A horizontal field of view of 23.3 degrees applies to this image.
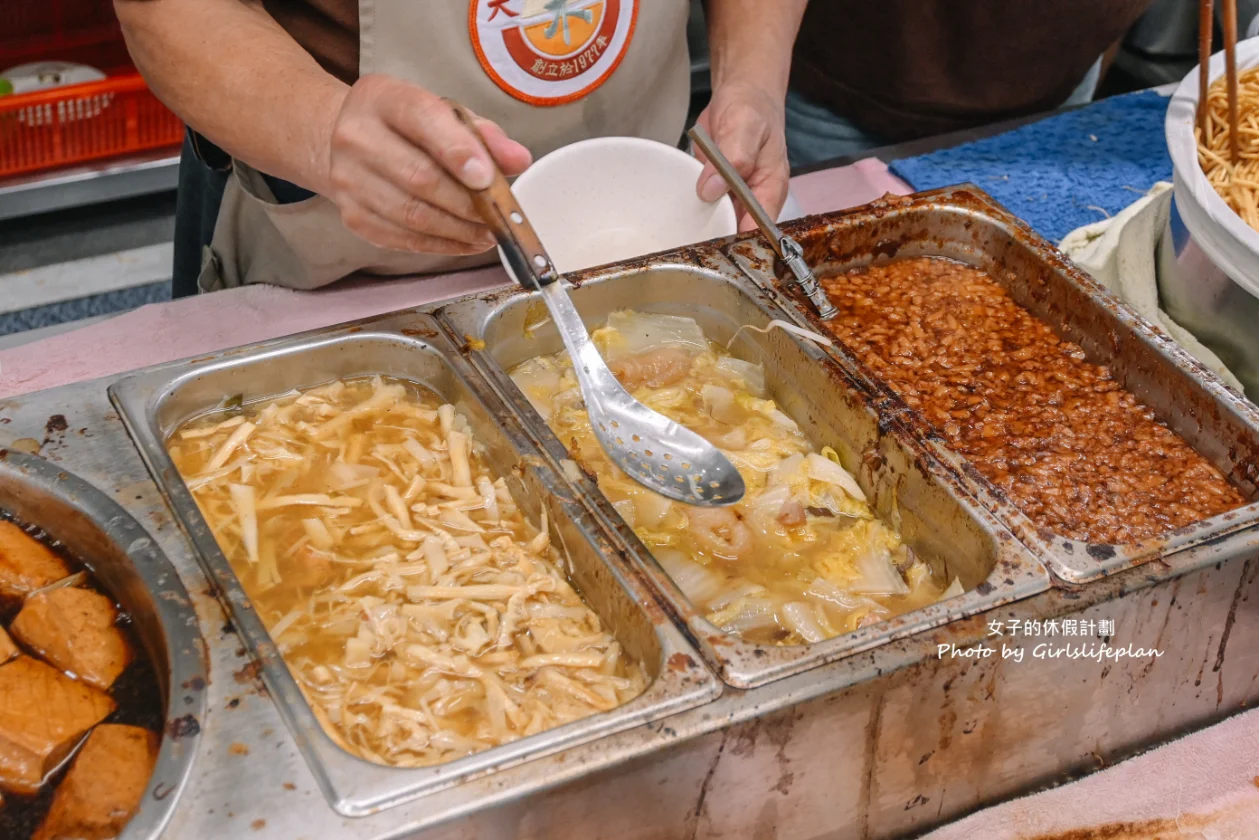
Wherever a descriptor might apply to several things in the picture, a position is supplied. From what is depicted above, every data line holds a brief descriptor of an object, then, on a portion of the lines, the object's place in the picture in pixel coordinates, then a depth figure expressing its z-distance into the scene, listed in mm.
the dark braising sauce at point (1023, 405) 1650
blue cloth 1971
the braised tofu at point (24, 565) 1567
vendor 1631
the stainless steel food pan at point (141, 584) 1461
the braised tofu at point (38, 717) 1489
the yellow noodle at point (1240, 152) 1764
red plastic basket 2644
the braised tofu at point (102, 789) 1465
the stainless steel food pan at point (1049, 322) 1576
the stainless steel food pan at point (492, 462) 1462
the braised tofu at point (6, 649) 1526
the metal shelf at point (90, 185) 2763
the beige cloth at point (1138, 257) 1798
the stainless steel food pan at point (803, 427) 1522
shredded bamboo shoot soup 1524
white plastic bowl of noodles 1705
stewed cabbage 1606
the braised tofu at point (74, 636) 1530
